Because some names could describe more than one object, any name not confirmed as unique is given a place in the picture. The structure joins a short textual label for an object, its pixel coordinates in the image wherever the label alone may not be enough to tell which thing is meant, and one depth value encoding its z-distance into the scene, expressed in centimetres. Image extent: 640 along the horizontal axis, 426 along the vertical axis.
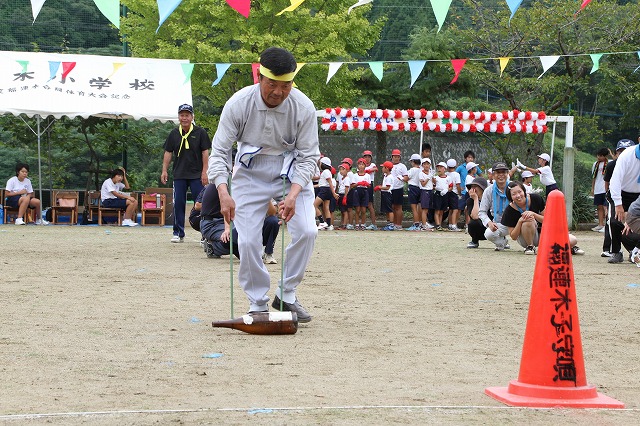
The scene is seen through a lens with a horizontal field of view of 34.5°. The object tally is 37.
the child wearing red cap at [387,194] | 2223
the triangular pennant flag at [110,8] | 889
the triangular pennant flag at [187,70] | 2034
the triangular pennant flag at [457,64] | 2021
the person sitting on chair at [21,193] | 2130
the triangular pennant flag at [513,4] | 935
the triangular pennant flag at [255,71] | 2037
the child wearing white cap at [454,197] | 2216
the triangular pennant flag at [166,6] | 941
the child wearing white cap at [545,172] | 1964
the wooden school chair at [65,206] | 2250
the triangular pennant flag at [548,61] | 1981
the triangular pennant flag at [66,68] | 2022
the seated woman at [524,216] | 1370
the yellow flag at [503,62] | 1942
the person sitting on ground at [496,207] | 1432
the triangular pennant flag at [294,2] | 1065
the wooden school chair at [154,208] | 2252
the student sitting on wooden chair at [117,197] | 2225
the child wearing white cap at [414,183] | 2206
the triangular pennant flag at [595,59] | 1940
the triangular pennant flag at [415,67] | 1992
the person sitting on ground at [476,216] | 1552
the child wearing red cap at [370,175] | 2205
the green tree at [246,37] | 2623
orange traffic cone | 462
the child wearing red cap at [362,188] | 2173
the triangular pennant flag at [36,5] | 880
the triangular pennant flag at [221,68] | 2091
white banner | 1994
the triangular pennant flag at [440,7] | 956
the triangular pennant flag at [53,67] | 2017
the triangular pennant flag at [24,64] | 2000
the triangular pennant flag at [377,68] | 2016
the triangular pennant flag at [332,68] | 2138
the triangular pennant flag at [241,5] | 1029
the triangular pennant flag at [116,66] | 2017
